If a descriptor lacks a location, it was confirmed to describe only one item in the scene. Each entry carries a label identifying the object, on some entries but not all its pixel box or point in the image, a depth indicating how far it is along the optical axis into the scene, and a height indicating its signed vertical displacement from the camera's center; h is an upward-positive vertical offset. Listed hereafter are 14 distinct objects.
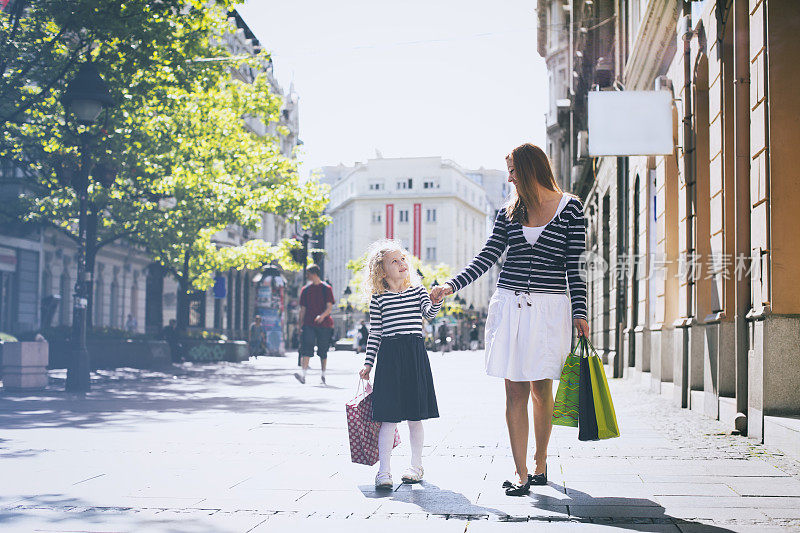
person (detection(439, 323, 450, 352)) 45.31 -0.50
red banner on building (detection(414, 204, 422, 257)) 109.12 +10.10
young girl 6.01 -0.16
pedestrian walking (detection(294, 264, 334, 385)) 15.60 +0.15
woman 5.63 +0.15
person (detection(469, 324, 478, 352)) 63.41 -0.98
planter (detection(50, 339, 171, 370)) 20.09 -0.71
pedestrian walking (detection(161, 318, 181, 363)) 26.23 -0.58
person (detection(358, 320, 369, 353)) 44.72 -0.61
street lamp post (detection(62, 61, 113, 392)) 14.18 +2.26
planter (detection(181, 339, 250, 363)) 27.42 -0.84
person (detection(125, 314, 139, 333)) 36.81 -0.17
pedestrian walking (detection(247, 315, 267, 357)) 37.12 -0.62
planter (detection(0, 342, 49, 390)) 14.09 -0.68
